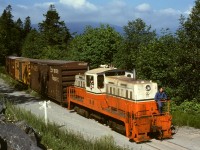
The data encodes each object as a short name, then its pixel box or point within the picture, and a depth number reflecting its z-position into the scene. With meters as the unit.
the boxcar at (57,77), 24.53
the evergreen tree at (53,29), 65.94
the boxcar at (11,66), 44.52
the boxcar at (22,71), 35.47
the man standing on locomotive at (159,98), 16.91
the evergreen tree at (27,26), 95.14
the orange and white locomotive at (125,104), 16.50
